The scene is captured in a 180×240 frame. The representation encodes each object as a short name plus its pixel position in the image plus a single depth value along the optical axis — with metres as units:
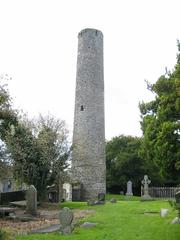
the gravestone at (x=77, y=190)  22.23
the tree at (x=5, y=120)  10.74
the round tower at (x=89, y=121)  22.40
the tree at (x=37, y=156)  15.22
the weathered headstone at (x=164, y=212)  9.20
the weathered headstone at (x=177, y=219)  7.11
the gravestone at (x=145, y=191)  16.15
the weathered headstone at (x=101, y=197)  15.31
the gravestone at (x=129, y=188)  22.84
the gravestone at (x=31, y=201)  10.65
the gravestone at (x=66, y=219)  6.93
